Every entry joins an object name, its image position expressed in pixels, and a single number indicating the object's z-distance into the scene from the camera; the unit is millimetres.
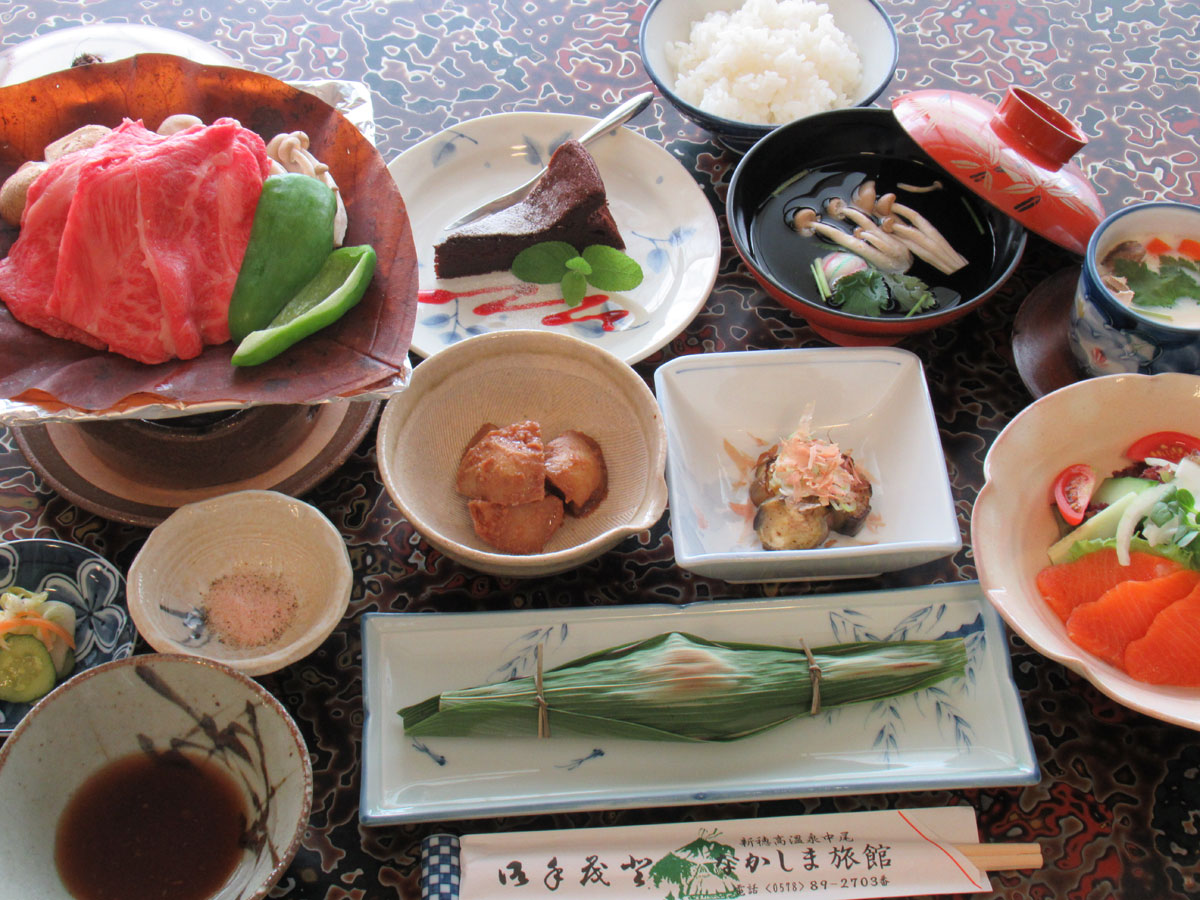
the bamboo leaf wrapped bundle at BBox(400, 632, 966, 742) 443
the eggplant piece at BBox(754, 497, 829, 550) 483
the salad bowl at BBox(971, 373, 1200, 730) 452
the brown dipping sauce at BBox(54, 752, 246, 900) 400
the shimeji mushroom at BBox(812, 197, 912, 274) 551
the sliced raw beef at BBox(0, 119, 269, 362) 450
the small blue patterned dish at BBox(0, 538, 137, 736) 453
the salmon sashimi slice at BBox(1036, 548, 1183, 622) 456
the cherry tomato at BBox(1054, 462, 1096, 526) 476
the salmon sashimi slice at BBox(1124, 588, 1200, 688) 433
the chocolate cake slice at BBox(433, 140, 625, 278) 554
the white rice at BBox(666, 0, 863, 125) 593
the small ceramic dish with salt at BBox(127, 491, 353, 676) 449
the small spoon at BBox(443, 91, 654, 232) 584
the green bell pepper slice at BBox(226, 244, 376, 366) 444
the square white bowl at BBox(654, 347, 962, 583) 484
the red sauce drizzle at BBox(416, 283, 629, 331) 558
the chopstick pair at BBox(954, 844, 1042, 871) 428
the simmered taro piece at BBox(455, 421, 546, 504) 473
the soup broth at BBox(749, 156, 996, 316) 548
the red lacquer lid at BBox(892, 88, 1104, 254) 519
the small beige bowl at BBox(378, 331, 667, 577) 465
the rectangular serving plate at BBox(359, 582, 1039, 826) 435
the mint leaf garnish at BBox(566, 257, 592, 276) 557
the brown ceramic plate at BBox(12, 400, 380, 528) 480
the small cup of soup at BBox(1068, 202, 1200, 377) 492
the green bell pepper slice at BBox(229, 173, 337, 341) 460
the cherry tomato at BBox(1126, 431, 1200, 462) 484
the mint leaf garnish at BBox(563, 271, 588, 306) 557
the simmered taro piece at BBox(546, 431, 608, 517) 484
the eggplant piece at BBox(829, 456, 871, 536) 488
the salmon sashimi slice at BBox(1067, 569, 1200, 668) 442
